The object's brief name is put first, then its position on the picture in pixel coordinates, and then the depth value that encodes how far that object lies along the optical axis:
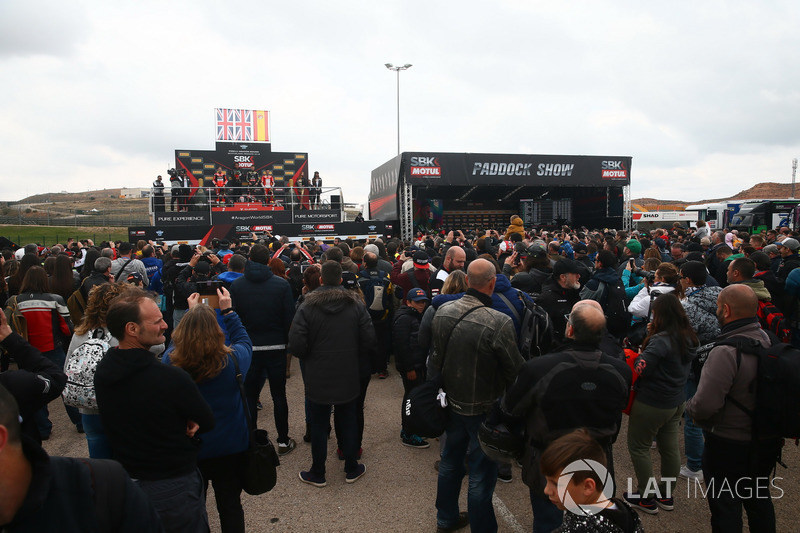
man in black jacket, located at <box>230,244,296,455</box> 4.33
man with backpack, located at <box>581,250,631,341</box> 4.57
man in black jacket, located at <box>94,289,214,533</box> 2.06
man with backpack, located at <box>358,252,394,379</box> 5.72
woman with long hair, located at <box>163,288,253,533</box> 2.48
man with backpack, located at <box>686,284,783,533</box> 2.63
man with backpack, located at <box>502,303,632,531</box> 2.42
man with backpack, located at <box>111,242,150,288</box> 6.60
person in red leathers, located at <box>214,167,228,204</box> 19.16
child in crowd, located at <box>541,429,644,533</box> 1.62
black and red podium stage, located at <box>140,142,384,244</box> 14.19
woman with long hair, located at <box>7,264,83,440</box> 4.67
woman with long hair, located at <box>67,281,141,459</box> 3.13
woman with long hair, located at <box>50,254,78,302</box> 5.39
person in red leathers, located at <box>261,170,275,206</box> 19.20
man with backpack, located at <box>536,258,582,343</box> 4.29
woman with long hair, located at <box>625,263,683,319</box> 4.17
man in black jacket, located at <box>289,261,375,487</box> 3.78
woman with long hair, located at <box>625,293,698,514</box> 3.19
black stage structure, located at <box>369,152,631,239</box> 18.09
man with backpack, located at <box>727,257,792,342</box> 4.27
